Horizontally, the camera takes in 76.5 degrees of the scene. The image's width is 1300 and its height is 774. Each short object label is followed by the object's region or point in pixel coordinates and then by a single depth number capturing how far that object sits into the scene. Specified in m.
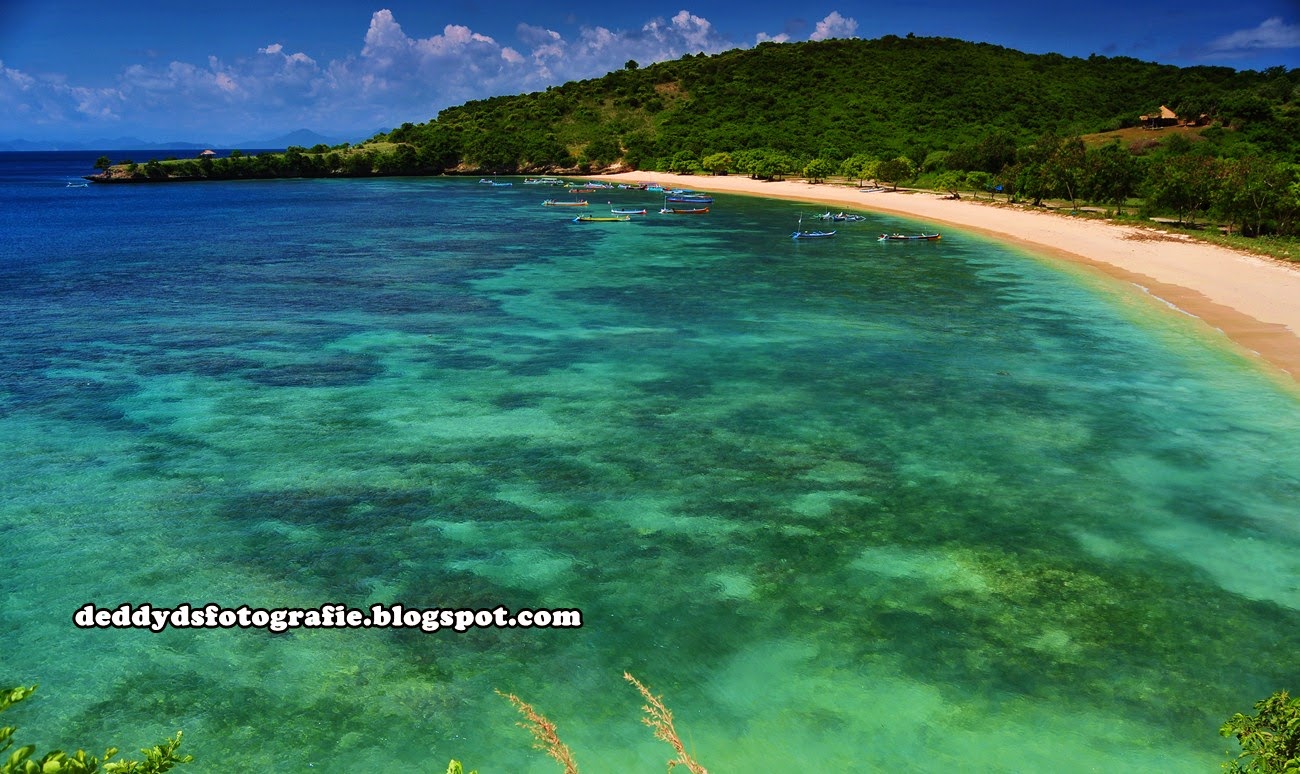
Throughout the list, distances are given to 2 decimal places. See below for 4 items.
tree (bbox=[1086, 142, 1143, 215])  82.75
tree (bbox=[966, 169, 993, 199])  110.44
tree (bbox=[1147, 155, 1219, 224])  68.88
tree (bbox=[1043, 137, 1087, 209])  87.38
